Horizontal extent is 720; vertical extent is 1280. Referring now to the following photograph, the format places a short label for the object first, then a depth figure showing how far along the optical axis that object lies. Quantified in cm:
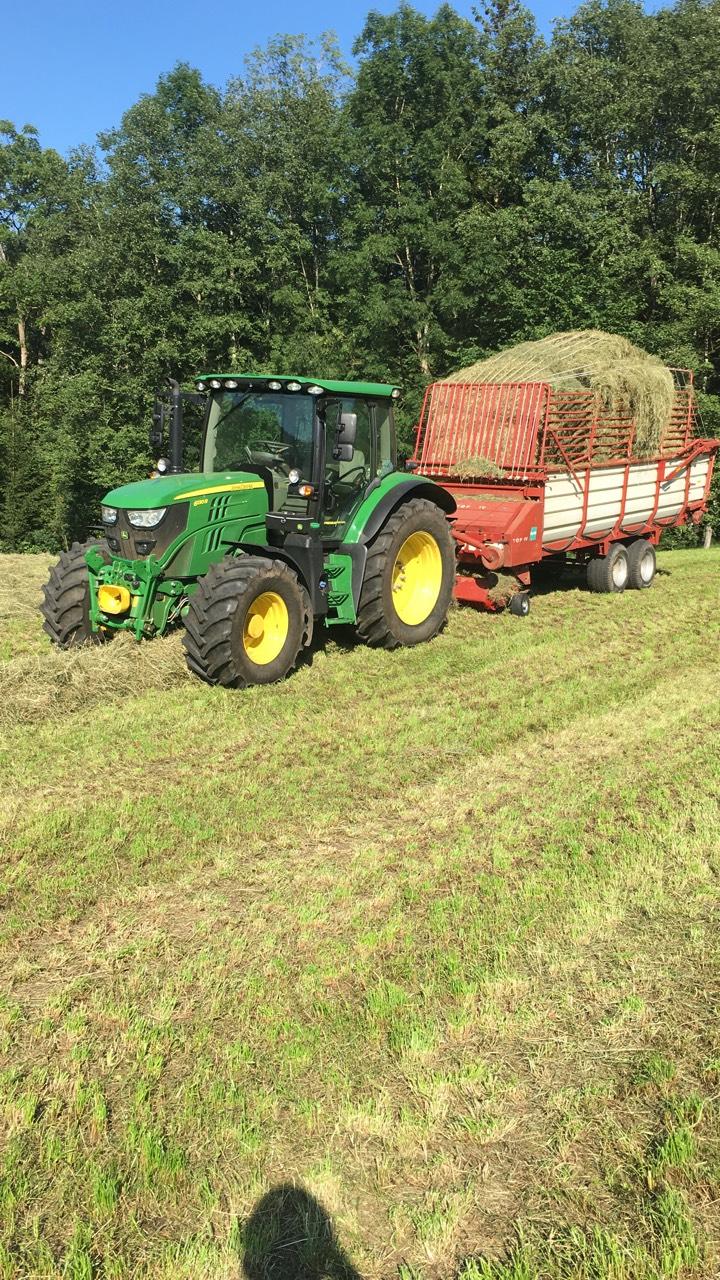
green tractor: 635
